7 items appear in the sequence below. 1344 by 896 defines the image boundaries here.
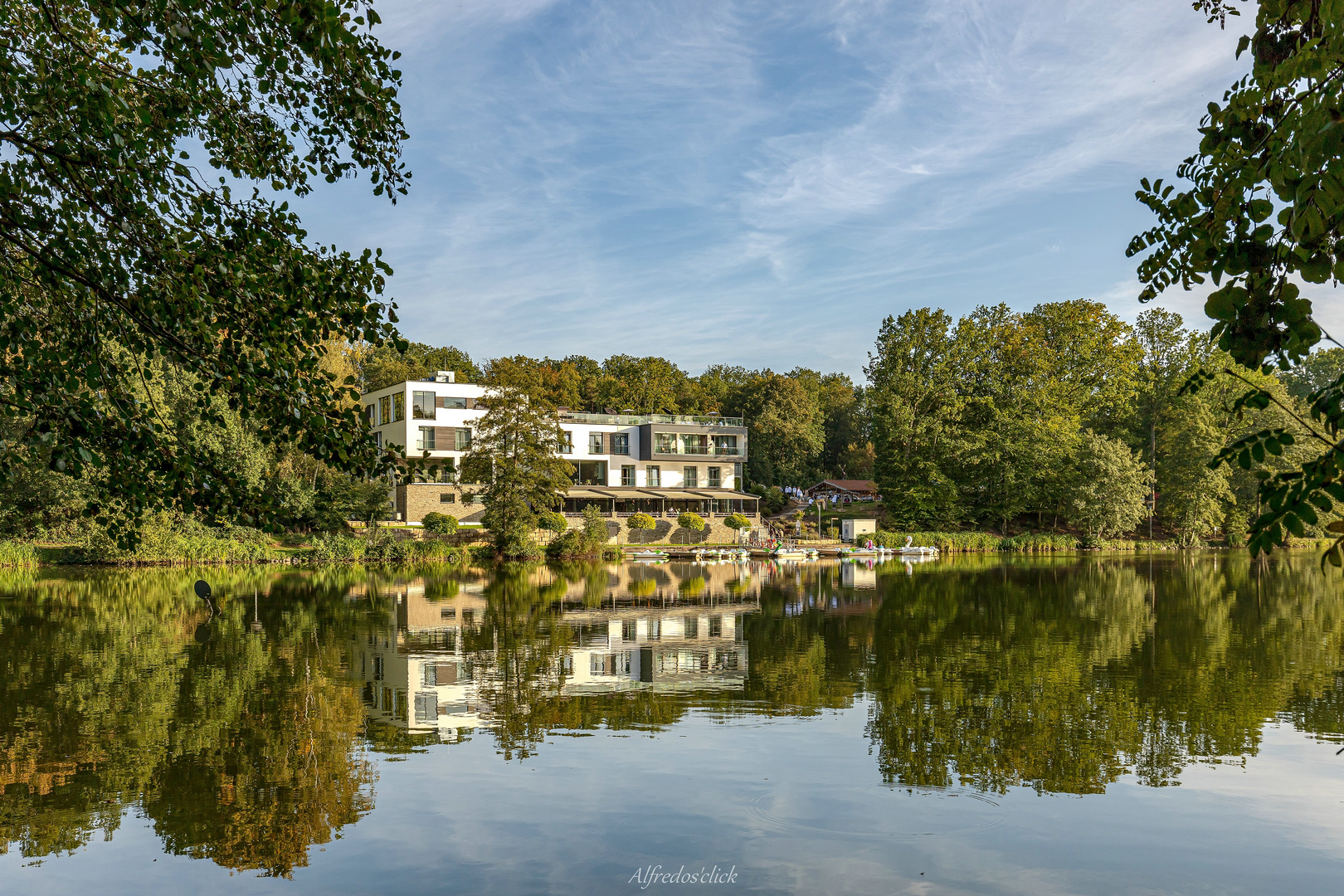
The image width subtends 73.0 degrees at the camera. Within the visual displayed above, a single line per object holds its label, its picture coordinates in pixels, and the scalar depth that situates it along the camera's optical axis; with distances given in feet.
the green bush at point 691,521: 175.42
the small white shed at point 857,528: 173.58
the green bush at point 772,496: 214.69
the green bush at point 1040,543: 171.83
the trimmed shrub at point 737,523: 176.35
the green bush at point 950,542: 168.96
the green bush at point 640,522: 171.42
